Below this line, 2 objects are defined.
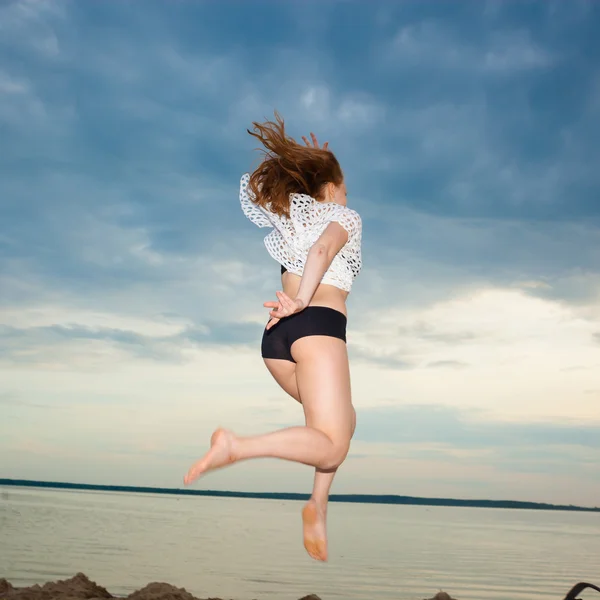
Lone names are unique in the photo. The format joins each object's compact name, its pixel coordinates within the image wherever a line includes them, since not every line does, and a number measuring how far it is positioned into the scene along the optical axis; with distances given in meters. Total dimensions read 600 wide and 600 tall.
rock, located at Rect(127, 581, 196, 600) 5.77
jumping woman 3.30
